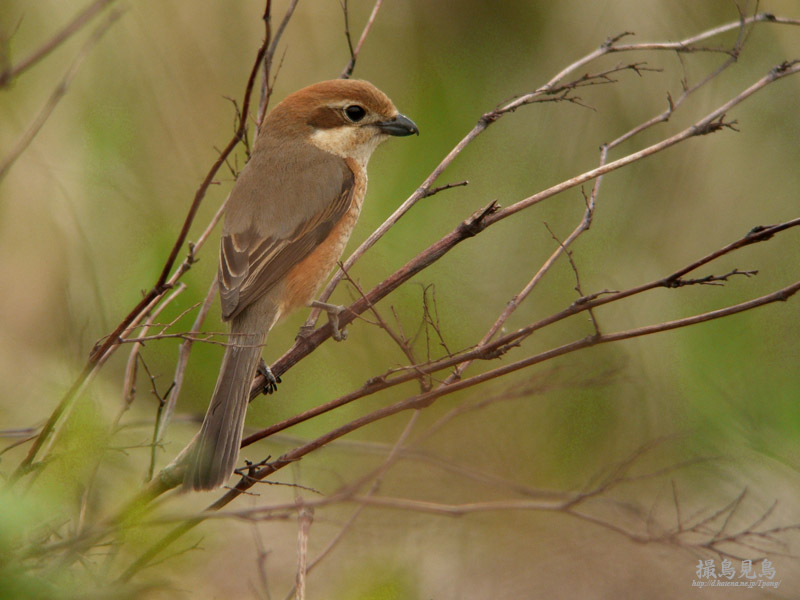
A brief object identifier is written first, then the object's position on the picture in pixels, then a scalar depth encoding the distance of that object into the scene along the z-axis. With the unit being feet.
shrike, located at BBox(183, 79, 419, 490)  15.36
